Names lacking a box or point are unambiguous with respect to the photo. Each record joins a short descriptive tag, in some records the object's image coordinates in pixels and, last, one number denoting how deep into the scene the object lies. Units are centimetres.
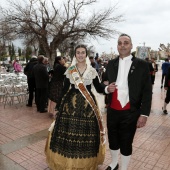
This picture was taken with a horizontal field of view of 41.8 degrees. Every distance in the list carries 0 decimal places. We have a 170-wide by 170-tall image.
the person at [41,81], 620
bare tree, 1362
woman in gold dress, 279
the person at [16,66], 1450
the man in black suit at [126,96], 260
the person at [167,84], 584
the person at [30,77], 705
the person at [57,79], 550
